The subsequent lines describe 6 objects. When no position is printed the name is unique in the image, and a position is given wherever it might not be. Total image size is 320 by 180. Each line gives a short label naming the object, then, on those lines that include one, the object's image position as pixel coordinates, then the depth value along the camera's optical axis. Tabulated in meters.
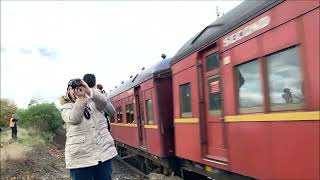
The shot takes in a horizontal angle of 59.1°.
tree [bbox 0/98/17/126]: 36.49
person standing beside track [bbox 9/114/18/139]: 16.57
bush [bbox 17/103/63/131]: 21.92
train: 2.81
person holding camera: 2.91
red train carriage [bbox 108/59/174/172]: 6.48
